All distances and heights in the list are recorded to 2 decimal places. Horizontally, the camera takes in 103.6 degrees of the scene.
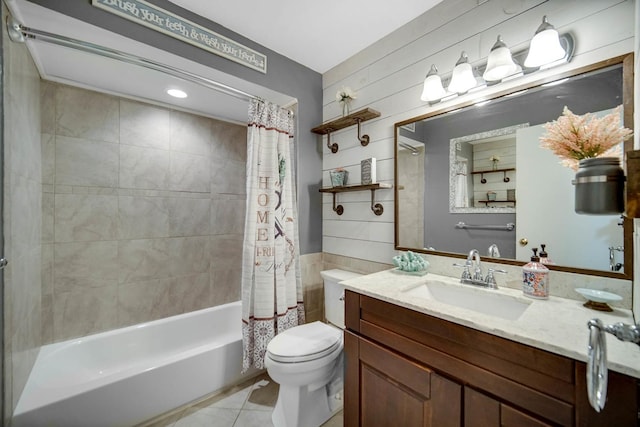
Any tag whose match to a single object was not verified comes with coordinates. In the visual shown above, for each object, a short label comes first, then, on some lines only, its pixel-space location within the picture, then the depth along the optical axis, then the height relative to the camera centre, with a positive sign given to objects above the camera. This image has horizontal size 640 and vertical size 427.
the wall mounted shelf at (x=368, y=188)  1.72 +0.18
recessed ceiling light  1.92 +0.94
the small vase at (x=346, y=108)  1.99 +0.83
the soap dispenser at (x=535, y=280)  1.07 -0.29
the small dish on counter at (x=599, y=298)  0.94 -0.32
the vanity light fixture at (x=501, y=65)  1.10 +0.72
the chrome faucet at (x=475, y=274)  1.24 -0.32
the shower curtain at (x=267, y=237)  1.80 -0.18
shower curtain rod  1.17 +0.84
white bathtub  1.28 -1.02
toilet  1.38 -0.91
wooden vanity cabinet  0.68 -0.56
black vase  0.72 +0.08
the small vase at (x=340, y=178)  1.96 +0.27
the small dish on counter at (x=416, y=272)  1.47 -0.35
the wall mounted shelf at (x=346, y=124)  1.77 +0.70
